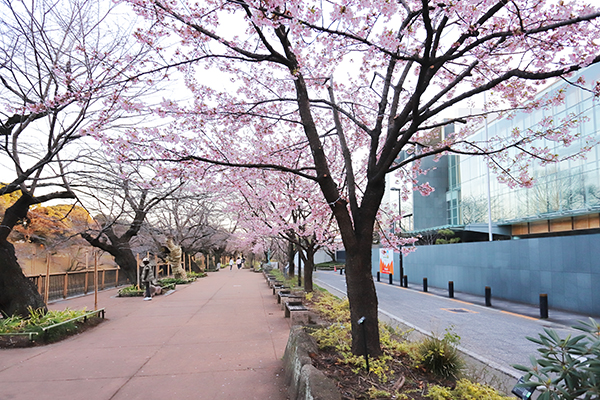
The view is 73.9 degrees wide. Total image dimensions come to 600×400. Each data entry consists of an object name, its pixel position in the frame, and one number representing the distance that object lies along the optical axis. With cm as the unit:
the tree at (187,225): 2421
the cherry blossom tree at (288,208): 1241
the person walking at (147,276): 1720
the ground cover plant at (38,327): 820
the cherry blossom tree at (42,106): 719
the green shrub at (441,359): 516
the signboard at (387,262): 2595
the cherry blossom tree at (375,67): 491
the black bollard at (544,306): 1220
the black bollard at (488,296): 1517
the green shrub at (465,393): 408
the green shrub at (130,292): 1820
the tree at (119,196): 862
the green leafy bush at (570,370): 258
